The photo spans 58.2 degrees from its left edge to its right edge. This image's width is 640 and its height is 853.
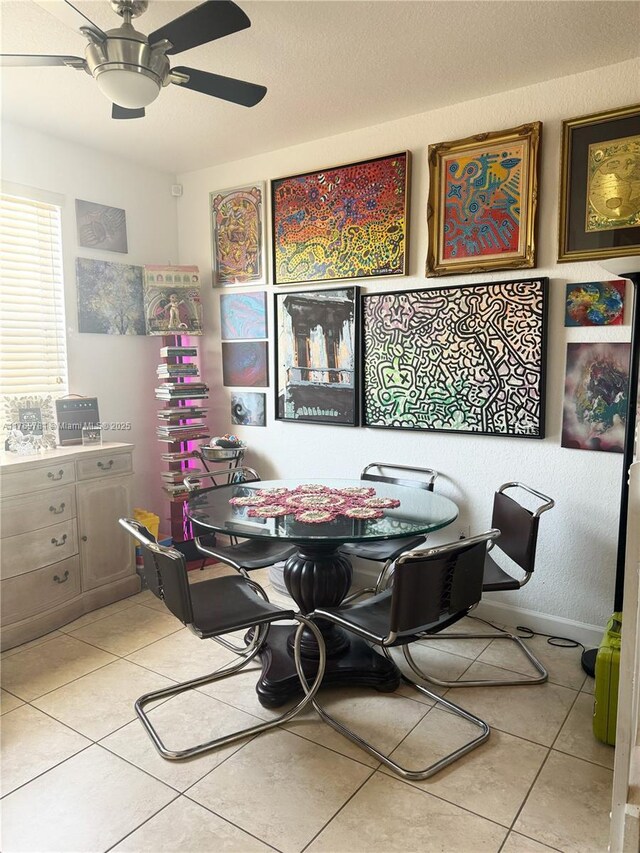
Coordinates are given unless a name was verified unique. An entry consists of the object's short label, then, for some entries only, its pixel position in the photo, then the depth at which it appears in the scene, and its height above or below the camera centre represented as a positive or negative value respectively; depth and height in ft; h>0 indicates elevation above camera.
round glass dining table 7.25 -2.54
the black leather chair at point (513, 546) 8.04 -2.73
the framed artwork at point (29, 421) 10.20 -1.07
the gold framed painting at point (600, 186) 8.44 +2.61
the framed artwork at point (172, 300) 12.57 +1.36
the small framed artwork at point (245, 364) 12.79 -0.06
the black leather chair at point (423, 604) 6.10 -2.69
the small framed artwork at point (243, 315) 12.73 +1.03
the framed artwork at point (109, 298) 11.93 +1.38
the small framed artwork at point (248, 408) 12.92 -1.07
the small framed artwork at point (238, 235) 12.55 +2.81
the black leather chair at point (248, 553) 8.70 -3.05
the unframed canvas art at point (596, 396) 8.79 -0.56
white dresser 9.23 -3.03
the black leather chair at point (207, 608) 6.40 -3.03
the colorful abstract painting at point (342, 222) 10.59 +2.72
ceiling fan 5.83 +3.35
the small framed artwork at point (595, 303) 8.70 +0.87
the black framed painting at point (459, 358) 9.46 +0.04
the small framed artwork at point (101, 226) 11.89 +2.87
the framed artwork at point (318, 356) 11.39 +0.11
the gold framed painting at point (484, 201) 9.25 +2.66
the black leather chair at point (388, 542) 8.86 -2.94
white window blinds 10.73 +1.20
